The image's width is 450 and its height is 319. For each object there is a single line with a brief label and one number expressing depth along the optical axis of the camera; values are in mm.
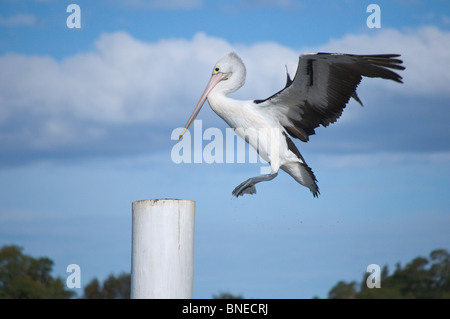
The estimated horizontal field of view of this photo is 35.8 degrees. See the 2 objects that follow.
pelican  7348
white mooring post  4844
